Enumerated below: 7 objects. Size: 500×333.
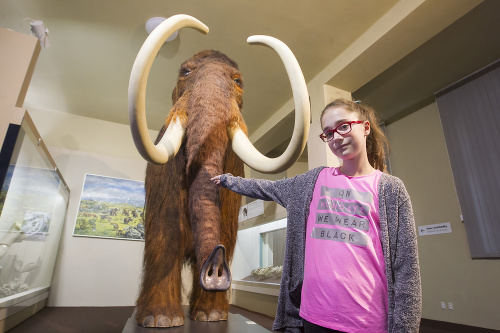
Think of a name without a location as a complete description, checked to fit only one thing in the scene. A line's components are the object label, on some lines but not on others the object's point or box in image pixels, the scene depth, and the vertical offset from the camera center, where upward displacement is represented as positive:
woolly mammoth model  1.09 +0.41
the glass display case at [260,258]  3.49 +0.14
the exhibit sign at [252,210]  4.18 +0.80
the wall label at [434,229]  4.16 +0.56
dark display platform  1.29 -0.25
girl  0.81 +0.09
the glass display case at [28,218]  1.79 +0.35
